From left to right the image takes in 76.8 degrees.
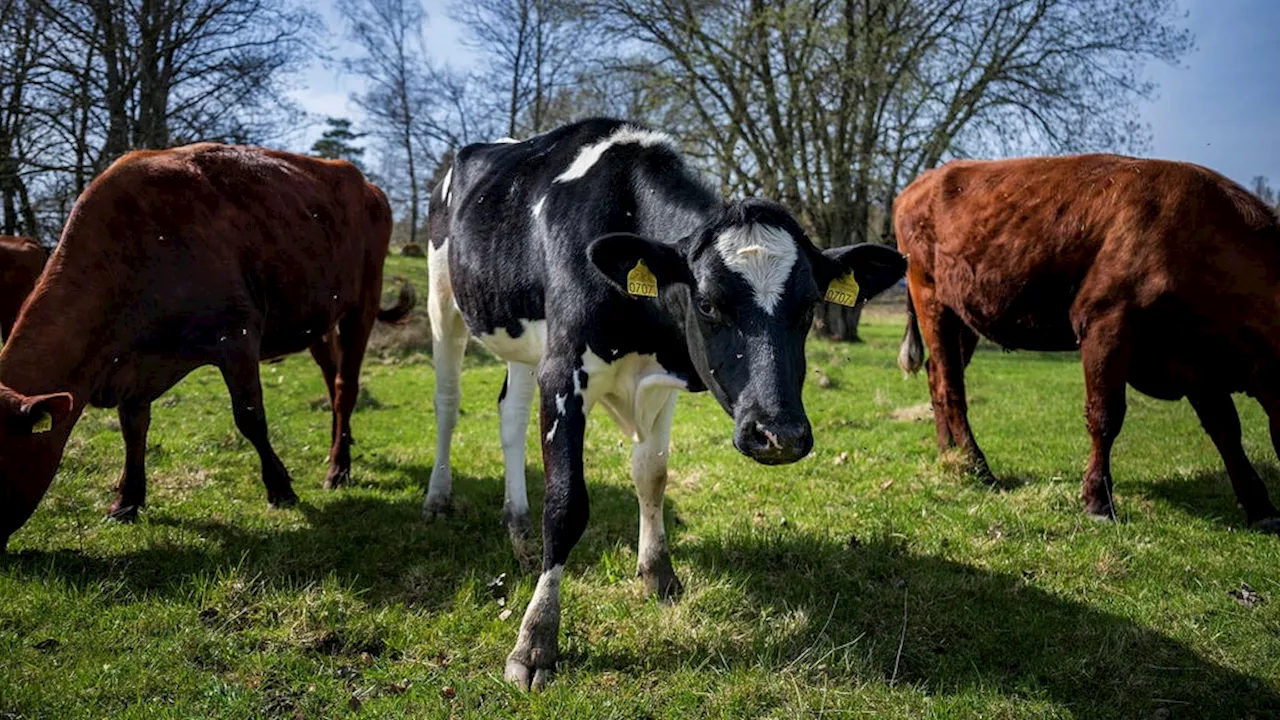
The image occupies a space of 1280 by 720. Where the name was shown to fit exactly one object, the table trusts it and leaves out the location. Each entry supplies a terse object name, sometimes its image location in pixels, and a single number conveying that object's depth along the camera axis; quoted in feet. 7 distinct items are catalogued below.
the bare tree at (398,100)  91.04
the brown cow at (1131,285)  16.98
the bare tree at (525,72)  79.66
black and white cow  10.10
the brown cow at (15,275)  20.71
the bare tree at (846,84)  59.00
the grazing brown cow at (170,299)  14.14
